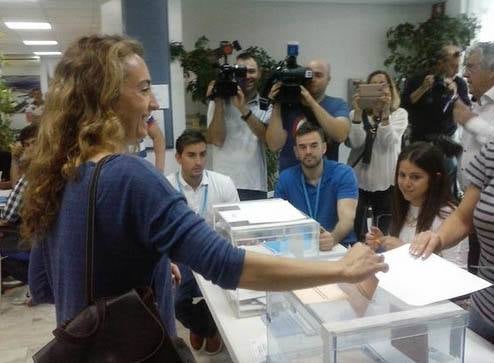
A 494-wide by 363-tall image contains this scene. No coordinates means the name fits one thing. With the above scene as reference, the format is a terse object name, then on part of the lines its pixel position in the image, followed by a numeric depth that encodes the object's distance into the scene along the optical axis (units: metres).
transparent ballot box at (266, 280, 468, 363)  0.92
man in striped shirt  1.22
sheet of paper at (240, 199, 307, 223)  1.65
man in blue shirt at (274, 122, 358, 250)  2.39
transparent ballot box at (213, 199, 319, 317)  1.49
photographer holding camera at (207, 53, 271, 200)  3.06
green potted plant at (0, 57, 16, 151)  4.33
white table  1.19
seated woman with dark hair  1.94
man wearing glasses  2.61
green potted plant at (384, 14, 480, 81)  5.31
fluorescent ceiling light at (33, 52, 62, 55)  10.87
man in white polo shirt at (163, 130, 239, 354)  2.43
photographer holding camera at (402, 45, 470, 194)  3.46
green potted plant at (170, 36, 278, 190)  4.76
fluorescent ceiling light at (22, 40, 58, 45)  8.61
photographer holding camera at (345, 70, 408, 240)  3.06
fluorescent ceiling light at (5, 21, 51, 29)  6.53
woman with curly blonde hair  0.85
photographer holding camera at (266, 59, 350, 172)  2.85
